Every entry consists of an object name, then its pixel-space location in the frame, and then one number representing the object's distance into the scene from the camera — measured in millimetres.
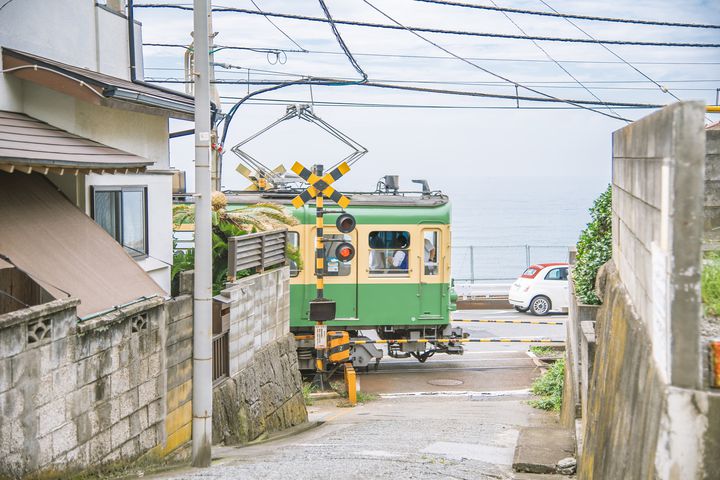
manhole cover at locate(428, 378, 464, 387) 18812
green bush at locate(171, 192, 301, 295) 13703
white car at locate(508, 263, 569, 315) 28984
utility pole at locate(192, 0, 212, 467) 9961
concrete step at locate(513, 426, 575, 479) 9016
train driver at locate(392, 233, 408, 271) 19500
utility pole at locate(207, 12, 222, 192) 19766
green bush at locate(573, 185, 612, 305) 12320
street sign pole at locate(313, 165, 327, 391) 16516
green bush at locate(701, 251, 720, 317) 5137
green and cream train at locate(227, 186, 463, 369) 19047
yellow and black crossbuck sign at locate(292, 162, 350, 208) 16250
